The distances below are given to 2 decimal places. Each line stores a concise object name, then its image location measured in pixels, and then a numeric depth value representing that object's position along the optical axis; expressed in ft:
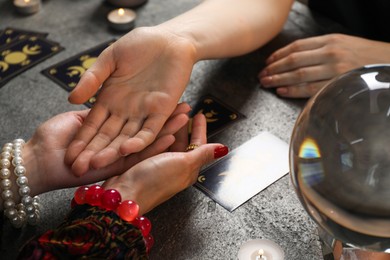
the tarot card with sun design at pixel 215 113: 3.06
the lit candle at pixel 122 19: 3.88
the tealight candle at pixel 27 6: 4.11
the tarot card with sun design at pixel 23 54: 3.53
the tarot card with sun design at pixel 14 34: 3.82
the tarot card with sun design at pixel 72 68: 3.43
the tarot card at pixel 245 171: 2.64
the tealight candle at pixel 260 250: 2.34
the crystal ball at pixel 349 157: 1.42
